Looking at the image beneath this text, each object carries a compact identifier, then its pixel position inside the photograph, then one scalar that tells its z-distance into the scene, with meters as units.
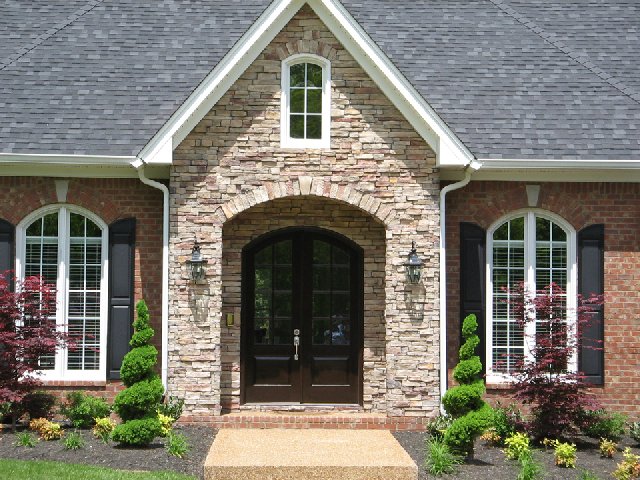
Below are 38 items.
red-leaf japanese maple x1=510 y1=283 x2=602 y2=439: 12.68
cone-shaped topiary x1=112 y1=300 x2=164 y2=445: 11.59
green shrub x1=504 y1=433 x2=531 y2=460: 11.83
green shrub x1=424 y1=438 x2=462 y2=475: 10.91
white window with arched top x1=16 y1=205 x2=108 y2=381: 14.16
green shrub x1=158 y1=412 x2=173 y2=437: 12.26
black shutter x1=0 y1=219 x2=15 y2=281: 14.01
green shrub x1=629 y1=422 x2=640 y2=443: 12.57
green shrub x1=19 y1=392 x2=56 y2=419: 13.00
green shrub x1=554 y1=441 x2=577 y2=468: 11.49
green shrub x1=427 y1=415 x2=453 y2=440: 12.88
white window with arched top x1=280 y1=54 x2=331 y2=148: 13.65
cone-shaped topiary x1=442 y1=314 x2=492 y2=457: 11.43
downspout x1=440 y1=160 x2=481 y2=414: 13.73
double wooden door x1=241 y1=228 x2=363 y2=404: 14.52
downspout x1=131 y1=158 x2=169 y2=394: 13.52
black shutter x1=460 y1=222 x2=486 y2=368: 14.20
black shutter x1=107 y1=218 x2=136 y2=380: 14.04
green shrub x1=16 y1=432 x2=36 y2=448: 11.74
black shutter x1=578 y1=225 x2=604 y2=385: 14.25
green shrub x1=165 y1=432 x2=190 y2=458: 11.36
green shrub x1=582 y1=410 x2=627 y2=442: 13.20
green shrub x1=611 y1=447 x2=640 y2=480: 10.73
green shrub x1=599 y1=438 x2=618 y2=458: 12.09
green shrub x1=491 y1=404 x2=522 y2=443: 12.93
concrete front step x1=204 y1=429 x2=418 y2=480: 10.54
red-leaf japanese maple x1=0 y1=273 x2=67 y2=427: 12.68
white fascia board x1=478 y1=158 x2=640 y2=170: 13.78
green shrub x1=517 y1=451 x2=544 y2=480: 10.56
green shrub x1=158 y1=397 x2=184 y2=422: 13.13
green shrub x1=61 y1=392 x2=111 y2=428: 12.98
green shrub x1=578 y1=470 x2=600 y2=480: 10.59
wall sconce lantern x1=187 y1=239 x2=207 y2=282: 13.29
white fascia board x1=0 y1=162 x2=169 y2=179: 13.91
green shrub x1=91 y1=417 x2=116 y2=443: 12.24
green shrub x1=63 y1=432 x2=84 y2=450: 11.59
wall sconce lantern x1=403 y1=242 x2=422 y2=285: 13.41
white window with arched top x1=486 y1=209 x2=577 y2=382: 14.35
